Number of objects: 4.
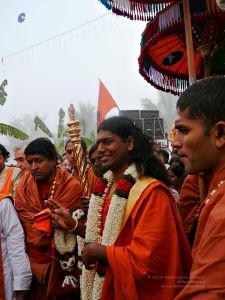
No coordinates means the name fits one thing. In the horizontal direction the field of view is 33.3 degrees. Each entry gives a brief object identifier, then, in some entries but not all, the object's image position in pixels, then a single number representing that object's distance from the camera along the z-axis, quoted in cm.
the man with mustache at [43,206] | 306
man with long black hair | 200
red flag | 1070
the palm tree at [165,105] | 4831
